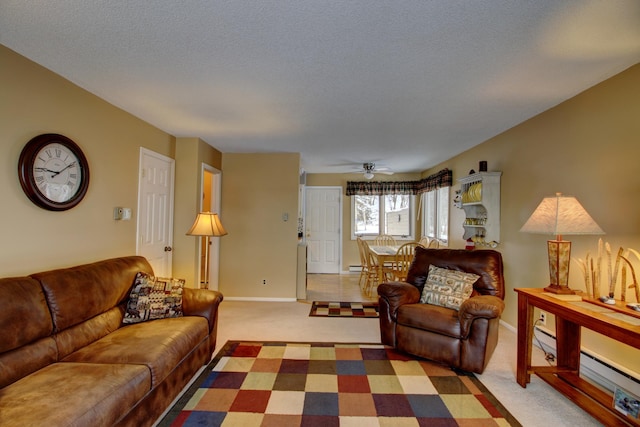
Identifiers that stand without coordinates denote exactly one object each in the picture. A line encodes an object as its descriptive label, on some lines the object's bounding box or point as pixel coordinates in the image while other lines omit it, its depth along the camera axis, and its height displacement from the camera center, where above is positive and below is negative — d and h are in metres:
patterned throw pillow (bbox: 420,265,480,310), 2.73 -0.63
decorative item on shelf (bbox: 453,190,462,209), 4.43 +0.29
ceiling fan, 5.44 +0.86
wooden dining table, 4.77 -0.60
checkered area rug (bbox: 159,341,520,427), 1.89 -1.25
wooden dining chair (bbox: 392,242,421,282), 4.74 -0.65
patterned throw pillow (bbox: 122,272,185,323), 2.41 -0.71
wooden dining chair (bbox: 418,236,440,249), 4.94 -0.41
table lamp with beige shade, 2.06 -0.03
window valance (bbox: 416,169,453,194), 5.03 +0.69
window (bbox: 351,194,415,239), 6.91 +0.05
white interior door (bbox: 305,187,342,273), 6.90 -0.25
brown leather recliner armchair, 2.41 -0.82
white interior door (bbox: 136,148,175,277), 3.30 +0.01
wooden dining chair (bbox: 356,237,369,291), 5.49 -0.74
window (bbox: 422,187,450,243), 5.46 +0.09
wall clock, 2.03 +0.27
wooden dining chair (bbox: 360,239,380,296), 5.19 -0.92
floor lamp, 3.18 -0.14
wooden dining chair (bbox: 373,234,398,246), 6.51 -0.50
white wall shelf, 3.67 +0.19
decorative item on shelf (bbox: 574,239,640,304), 1.92 -0.36
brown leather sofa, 1.39 -0.85
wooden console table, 1.70 -0.89
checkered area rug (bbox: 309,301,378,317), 3.98 -1.27
